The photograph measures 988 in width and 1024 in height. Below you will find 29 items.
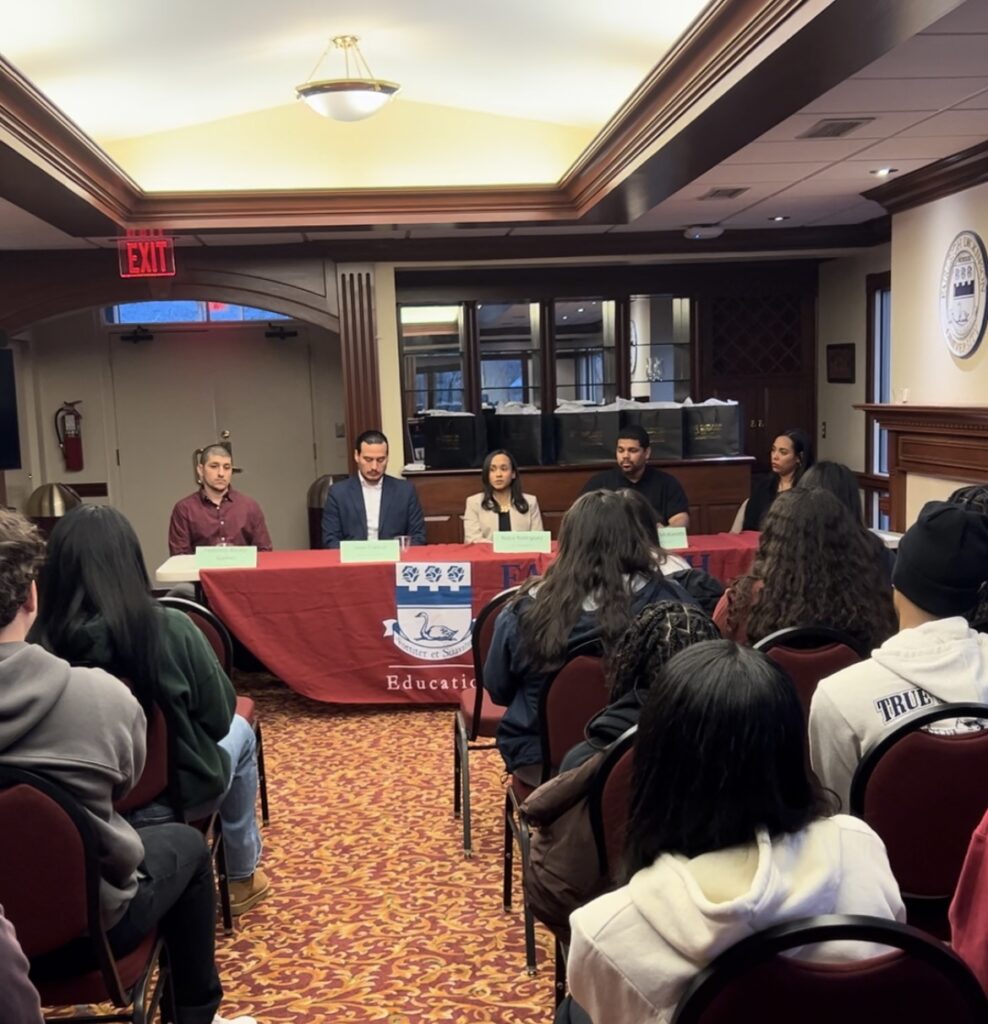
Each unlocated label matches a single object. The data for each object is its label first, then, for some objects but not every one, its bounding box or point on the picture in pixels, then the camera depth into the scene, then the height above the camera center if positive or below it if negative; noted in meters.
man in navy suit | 4.88 -0.51
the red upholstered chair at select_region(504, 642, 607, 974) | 2.26 -0.71
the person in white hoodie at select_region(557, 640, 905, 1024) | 1.03 -0.49
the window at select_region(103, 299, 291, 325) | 7.98 +0.75
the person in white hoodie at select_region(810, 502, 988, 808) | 1.72 -0.48
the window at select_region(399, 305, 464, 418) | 7.68 +0.31
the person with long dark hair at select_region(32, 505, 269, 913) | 2.01 -0.46
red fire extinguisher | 7.97 -0.16
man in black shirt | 4.99 -0.44
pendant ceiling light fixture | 3.97 +1.22
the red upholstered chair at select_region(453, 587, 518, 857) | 2.98 -0.95
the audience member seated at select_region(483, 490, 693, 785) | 2.31 -0.49
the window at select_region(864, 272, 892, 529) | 7.12 +0.13
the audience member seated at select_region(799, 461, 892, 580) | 3.27 -0.31
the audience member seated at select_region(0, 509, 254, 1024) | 1.53 -0.51
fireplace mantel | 4.70 -0.31
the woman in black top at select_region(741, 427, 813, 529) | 4.65 -0.32
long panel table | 4.22 -0.89
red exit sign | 5.59 +0.85
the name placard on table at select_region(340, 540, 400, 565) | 4.32 -0.65
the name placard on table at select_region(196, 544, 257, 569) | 4.21 -0.64
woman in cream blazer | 4.85 -0.54
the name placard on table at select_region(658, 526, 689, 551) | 4.31 -0.64
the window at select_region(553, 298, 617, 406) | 7.71 +0.33
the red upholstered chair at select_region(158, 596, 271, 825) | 2.92 -0.69
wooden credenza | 6.33 -0.61
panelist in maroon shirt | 4.72 -0.52
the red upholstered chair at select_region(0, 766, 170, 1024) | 1.47 -0.73
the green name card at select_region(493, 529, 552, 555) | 4.34 -0.63
